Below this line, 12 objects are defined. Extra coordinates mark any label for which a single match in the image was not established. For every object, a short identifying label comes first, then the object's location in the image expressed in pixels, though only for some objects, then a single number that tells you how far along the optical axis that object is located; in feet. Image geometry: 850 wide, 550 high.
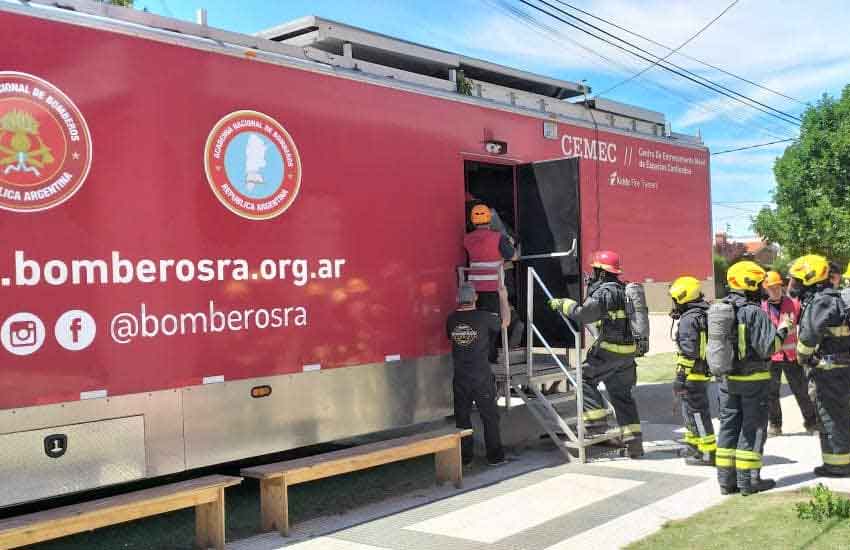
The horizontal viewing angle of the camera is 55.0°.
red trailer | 14.76
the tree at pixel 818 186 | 101.60
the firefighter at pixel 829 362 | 20.43
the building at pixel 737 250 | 199.73
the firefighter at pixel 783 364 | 25.84
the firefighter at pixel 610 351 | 23.44
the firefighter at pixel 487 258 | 22.88
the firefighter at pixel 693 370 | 21.74
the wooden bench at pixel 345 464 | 17.31
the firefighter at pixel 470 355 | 21.86
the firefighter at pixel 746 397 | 18.81
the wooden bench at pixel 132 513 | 13.76
